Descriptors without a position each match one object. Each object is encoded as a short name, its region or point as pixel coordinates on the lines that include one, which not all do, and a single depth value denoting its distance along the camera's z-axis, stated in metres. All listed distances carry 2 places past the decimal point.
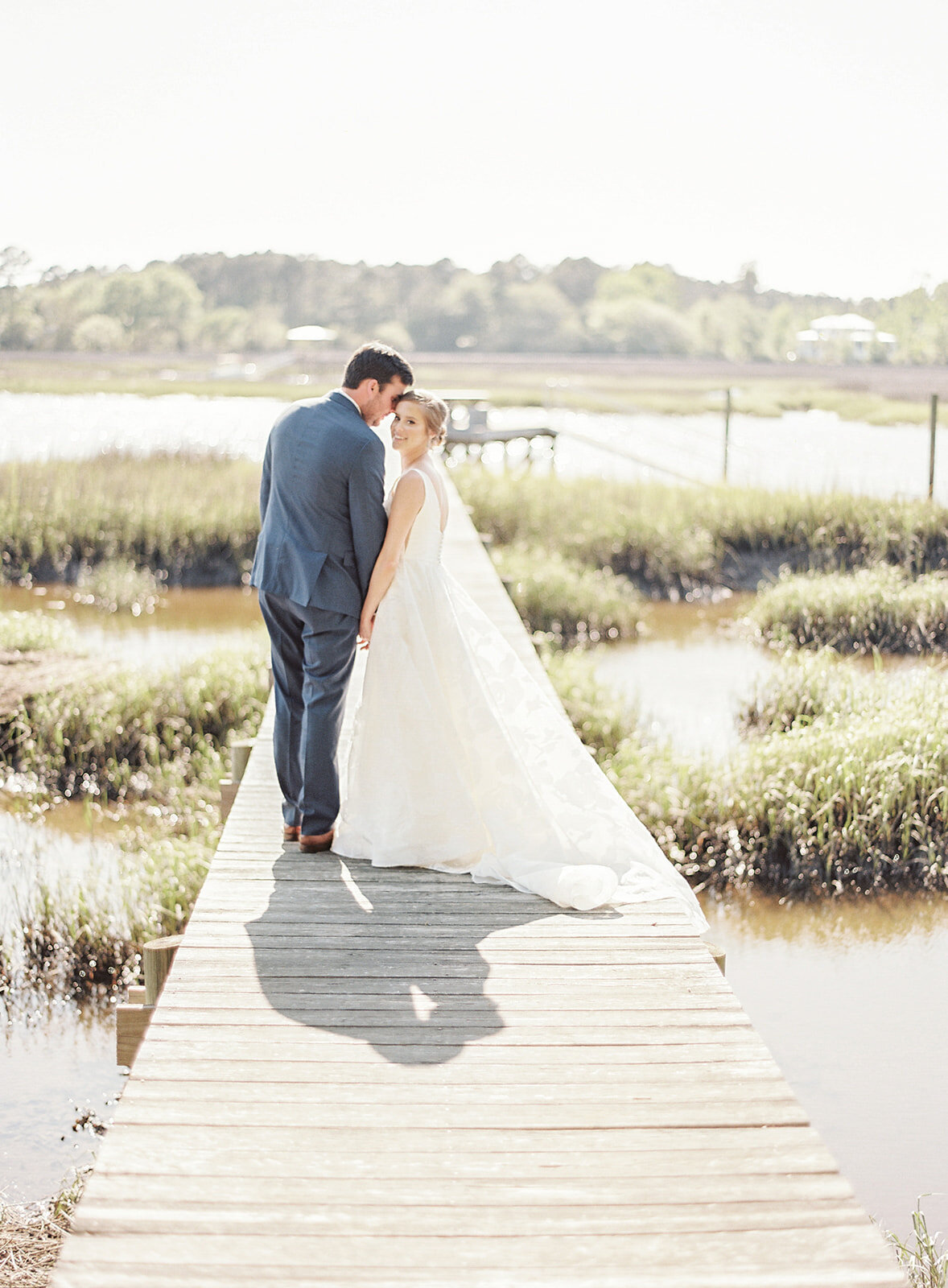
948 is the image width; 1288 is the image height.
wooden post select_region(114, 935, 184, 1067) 3.84
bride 4.39
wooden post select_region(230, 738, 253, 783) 6.04
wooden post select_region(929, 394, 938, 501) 16.11
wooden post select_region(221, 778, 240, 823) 5.83
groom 4.25
